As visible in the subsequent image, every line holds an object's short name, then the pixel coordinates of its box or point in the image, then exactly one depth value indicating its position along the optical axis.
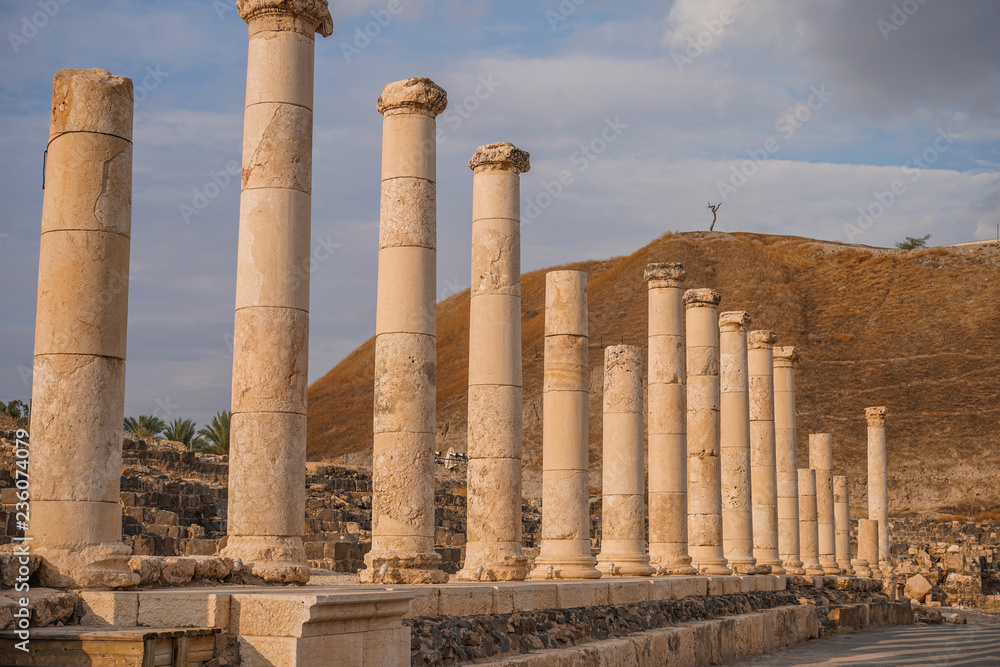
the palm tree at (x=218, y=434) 53.92
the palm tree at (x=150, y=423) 55.35
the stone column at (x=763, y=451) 29.45
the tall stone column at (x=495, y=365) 16.78
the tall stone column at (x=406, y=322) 14.70
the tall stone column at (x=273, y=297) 11.73
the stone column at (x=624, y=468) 21.75
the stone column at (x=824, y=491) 38.00
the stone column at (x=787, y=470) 32.56
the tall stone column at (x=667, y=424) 23.44
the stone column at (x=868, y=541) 41.56
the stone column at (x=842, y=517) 42.16
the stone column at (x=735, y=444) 27.00
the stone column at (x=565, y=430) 19.12
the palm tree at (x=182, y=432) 55.69
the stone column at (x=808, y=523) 34.50
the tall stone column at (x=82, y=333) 9.59
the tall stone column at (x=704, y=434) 25.14
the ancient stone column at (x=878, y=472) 43.03
